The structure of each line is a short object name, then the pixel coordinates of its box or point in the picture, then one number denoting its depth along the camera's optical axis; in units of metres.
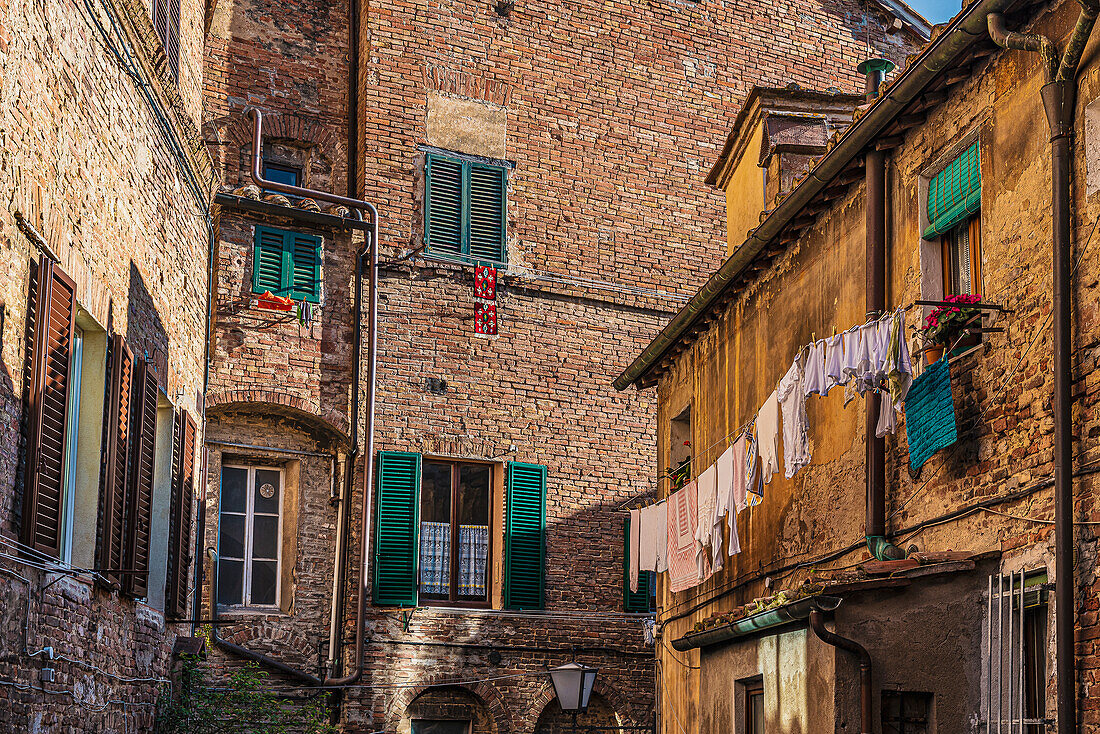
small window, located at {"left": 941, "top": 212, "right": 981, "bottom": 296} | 8.66
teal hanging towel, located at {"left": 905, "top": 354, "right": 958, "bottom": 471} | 8.38
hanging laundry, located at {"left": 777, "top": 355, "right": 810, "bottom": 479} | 9.73
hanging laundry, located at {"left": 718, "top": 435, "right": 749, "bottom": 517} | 11.22
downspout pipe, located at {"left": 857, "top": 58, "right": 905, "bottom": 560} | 9.23
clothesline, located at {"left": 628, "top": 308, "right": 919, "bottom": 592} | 8.66
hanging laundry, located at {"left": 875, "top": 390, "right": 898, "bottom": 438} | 8.86
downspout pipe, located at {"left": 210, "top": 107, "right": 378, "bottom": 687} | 15.03
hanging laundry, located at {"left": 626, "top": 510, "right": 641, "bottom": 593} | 14.77
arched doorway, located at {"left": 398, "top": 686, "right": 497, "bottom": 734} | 15.65
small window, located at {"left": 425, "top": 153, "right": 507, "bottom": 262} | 16.88
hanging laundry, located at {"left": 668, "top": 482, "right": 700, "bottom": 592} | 12.85
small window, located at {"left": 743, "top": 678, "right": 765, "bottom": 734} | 11.32
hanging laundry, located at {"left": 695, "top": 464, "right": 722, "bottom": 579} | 12.12
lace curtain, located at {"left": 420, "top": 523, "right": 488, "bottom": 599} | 16.05
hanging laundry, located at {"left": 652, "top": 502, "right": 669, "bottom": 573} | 14.02
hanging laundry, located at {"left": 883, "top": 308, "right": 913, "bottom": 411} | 8.39
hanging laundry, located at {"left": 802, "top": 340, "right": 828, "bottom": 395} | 9.25
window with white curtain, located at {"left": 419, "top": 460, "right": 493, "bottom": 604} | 16.08
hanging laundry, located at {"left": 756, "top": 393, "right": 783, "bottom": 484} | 10.29
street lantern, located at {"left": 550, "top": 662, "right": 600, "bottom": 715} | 12.75
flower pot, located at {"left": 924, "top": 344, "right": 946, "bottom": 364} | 8.67
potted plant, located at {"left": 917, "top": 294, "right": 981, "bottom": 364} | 8.17
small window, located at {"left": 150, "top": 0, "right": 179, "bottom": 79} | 12.77
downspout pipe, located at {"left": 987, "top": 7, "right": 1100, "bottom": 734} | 7.00
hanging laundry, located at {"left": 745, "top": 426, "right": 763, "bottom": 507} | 10.81
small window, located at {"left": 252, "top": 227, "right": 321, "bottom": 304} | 15.70
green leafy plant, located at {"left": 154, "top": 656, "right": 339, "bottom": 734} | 12.35
